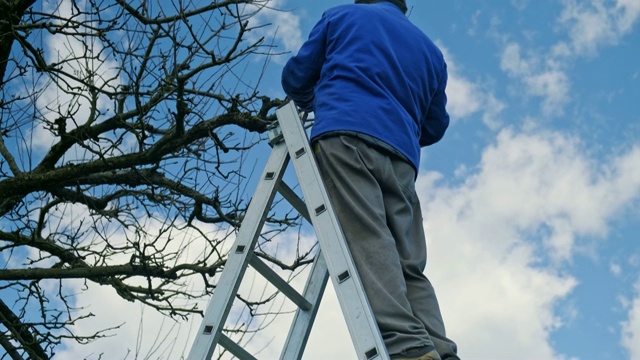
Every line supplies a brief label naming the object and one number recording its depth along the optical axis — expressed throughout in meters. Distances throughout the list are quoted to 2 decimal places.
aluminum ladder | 2.79
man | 2.95
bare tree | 6.80
